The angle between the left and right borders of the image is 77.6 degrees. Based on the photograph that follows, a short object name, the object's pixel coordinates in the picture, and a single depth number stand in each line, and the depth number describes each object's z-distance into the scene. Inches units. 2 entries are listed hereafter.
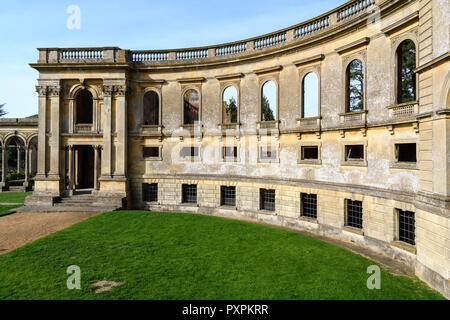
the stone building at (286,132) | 458.3
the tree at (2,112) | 2911.9
